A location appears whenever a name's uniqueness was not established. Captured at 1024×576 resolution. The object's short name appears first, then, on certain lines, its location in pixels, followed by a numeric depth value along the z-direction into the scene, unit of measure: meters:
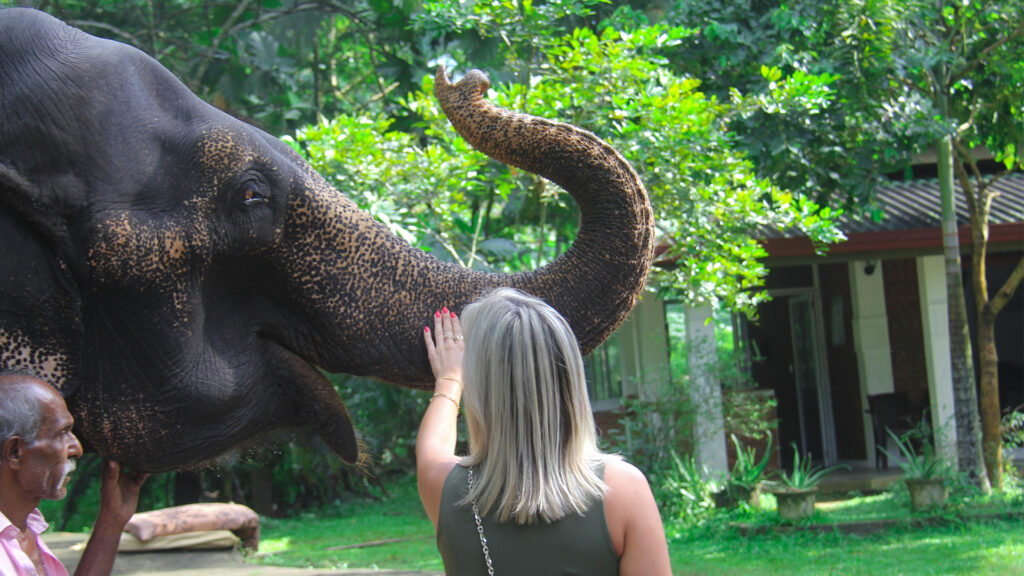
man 1.76
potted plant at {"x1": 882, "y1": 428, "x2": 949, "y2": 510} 8.61
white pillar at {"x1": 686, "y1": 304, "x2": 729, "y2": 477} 9.83
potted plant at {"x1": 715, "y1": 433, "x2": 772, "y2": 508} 9.17
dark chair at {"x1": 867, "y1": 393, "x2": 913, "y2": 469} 11.68
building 10.40
